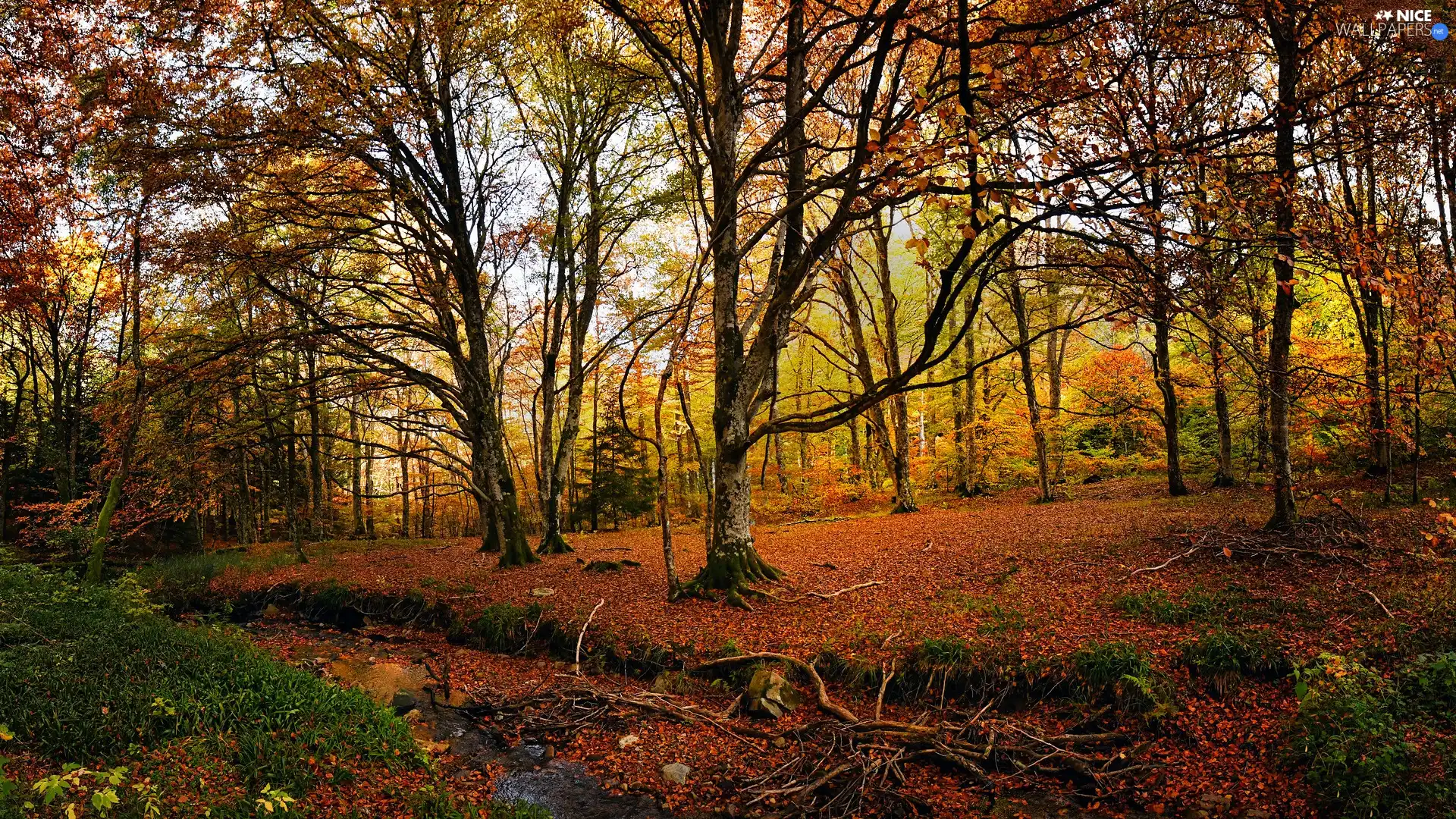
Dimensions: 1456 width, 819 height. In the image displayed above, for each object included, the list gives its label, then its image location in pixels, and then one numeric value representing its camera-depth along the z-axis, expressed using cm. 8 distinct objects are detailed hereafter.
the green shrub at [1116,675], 537
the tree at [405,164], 1041
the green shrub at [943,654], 622
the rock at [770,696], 626
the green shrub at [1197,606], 610
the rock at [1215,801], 436
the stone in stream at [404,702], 688
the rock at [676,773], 538
